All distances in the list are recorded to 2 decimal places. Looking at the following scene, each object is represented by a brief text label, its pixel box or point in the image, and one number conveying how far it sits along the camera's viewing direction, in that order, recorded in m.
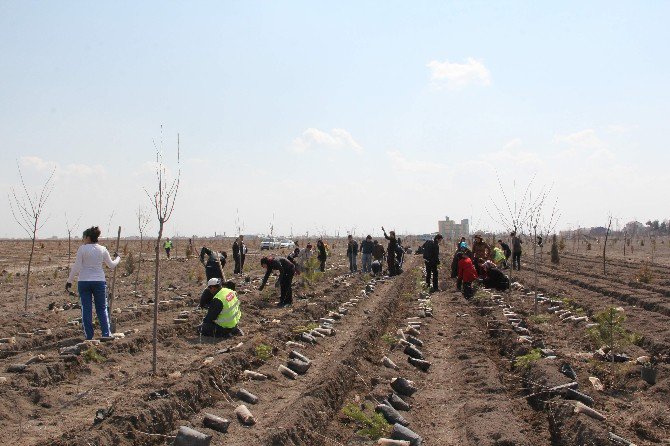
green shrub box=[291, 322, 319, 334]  9.98
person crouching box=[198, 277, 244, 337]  9.54
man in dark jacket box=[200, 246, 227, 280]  13.12
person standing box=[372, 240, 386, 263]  24.22
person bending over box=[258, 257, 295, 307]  13.30
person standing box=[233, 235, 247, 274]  21.50
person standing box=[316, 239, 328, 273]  22.48
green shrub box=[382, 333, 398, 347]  9.50
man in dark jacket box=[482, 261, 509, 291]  16.05
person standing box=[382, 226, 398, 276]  20.81
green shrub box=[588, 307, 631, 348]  7.49
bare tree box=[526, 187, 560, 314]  13.24
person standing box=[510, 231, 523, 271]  24.03
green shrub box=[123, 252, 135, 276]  23.45
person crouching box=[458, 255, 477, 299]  15.38
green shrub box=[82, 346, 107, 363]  7.66
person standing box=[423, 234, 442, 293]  16.73
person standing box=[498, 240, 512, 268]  21.94
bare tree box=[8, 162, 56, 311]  13.14
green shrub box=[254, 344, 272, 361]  8.12
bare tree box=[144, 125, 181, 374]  7.04
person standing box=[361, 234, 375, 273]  22.05
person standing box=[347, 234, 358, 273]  24.80
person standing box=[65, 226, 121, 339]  8.63
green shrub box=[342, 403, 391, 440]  5.32
